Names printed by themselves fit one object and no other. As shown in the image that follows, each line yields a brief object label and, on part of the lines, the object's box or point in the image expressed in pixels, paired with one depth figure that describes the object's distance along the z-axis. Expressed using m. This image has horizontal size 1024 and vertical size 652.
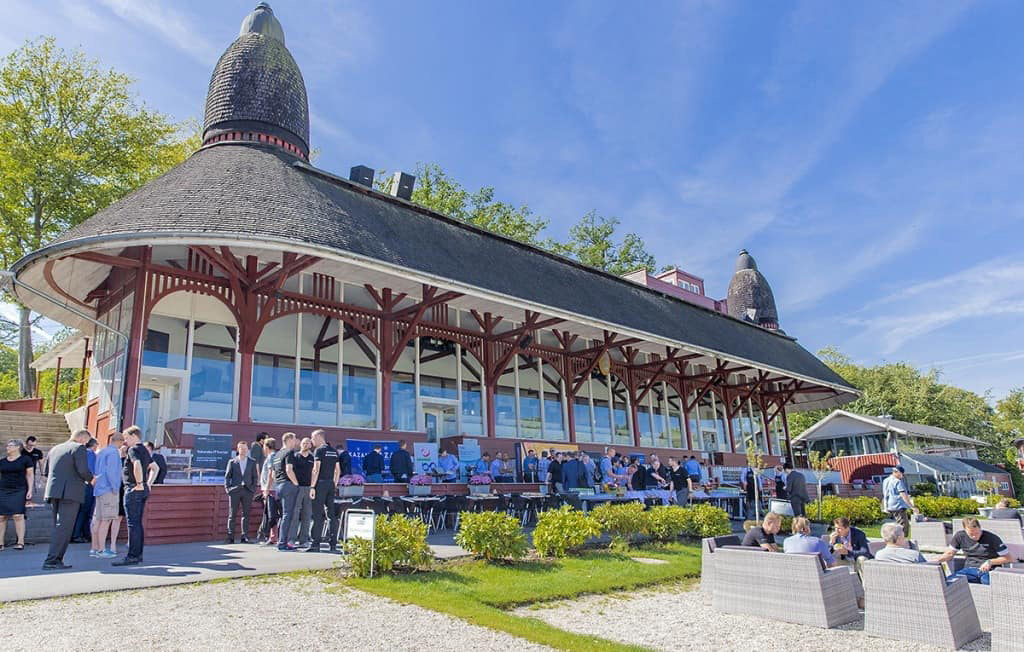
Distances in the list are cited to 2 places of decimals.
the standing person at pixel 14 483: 8.40
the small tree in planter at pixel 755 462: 13.71
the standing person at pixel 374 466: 13.33
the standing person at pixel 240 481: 9.70
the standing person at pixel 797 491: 12.85
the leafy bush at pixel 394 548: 6.99
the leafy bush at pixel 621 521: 10.12
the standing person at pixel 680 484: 14.38
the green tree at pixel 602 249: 42.81
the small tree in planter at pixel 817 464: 18.23
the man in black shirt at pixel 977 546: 7.02
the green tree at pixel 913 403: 49.03
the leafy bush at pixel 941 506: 17.81
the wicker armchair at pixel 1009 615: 4.97
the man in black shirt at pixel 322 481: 8.59
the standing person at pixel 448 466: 14.46
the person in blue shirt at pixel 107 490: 7.79
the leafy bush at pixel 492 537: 8.14
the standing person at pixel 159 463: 9.88
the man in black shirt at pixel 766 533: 7.22
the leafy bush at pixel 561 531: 8.90
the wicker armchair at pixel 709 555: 7.46
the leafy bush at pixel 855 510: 14.52
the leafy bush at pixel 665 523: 10.70
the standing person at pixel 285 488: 8.63
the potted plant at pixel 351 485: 10.66
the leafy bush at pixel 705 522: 11.41
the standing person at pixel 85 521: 9.76
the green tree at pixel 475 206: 36.25
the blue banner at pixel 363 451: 13.94
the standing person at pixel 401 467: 12.96
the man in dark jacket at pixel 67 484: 7.11
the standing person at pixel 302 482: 8.60
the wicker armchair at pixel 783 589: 6.14
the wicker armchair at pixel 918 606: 5.44
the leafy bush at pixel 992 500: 20.07
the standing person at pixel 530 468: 16.49
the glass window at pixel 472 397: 17.70
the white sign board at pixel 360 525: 6.99
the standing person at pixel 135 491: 7.48
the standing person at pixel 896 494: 11.24
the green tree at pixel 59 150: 22.50
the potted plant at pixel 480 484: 13.82
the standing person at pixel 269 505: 9.62
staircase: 16.09
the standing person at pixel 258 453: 9.98
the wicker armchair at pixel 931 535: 11.08
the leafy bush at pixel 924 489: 27.02
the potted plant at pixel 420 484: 11.86
